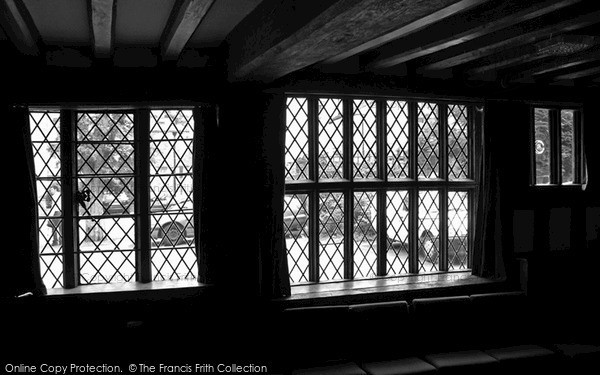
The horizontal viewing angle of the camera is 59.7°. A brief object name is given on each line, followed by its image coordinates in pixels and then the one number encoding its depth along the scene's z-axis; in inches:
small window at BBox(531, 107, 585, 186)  222.1
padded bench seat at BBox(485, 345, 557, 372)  180.2
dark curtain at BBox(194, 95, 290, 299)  174.9
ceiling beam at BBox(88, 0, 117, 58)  107.2
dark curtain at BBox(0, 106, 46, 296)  159.8
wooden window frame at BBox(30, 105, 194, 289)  174.1
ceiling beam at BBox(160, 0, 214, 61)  110.7
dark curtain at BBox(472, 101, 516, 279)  205.9
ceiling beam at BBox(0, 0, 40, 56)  114.4
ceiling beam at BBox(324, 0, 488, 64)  110.1
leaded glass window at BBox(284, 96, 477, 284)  198.8
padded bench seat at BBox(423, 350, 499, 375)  173.8
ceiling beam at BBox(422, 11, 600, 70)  126.0
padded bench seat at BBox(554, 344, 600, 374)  184.9
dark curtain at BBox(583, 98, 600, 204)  221.3
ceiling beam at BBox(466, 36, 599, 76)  145.6
